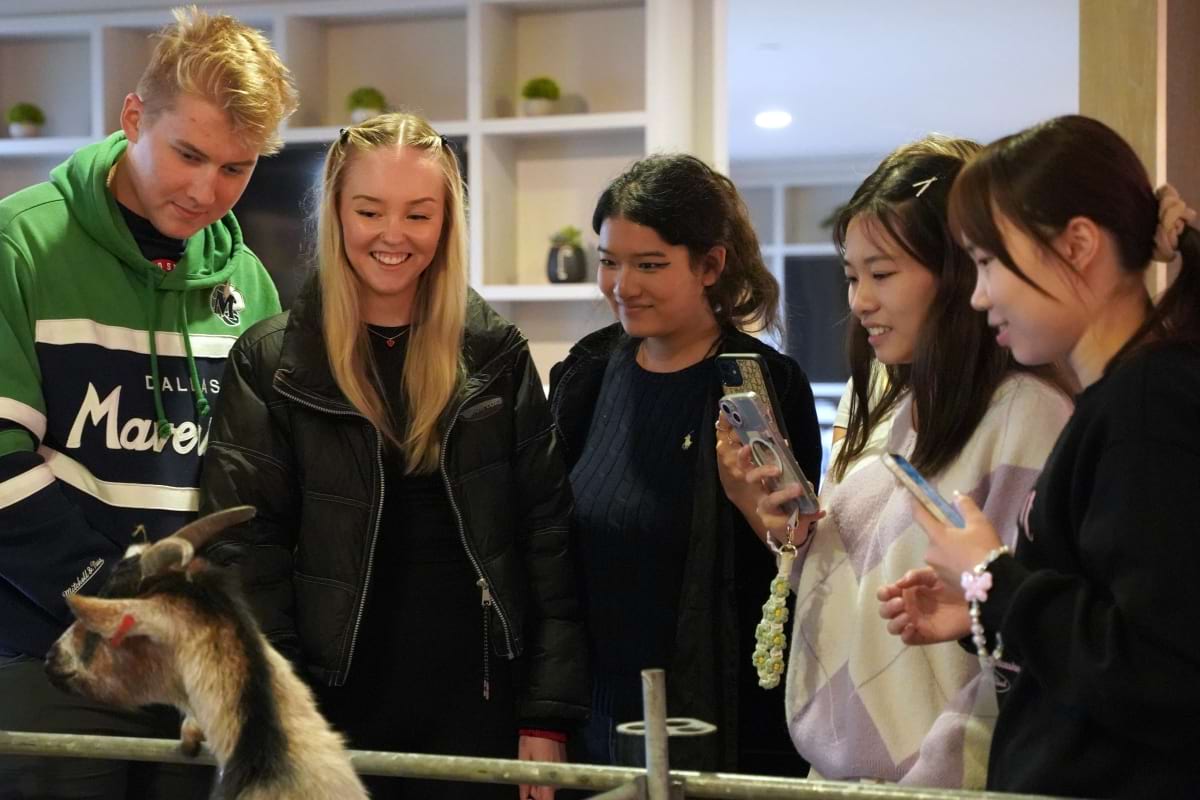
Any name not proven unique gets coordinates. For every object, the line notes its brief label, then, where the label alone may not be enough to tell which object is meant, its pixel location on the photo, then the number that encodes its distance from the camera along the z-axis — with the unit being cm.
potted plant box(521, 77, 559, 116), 432
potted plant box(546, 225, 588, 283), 433
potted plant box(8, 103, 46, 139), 470
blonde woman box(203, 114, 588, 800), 175
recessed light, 838
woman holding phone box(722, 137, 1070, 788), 146
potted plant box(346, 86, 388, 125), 440
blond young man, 168
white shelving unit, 420
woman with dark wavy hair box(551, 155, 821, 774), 200
